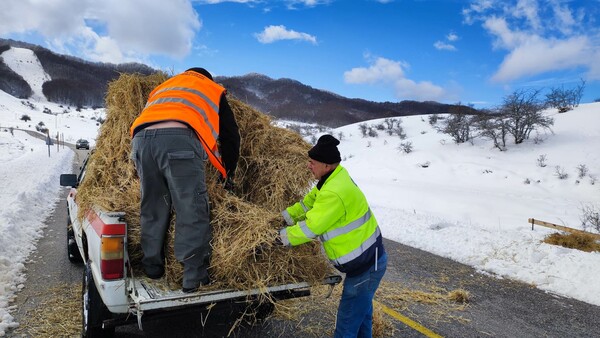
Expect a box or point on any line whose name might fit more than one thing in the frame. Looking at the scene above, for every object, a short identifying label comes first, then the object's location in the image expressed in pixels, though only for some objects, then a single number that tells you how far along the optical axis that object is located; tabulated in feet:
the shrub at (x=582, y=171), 56.35
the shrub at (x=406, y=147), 91.09
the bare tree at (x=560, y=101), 94.22
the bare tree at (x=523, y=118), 74.54
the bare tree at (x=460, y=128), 87.35
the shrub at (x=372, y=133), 124.57
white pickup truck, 9.32
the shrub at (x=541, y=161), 63.93
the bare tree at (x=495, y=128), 77.56
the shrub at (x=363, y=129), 129.27
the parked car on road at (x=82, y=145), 148.46
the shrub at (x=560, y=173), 57.72
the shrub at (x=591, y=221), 32.48
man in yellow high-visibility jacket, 9.73
